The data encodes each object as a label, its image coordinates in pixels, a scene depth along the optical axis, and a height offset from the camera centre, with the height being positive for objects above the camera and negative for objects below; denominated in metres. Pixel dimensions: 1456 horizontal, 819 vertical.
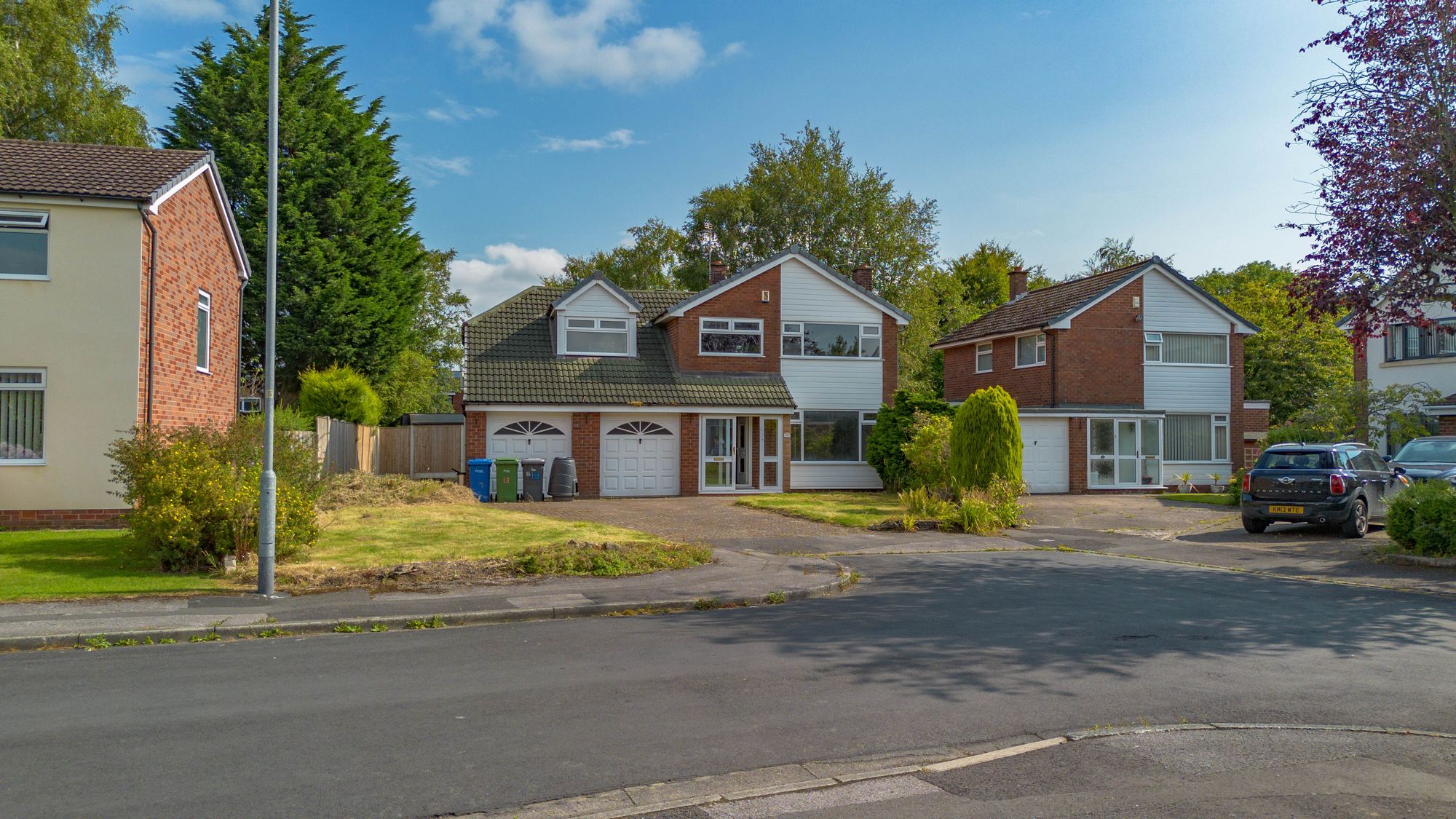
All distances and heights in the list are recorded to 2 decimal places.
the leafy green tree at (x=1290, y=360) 41.00 +3.31
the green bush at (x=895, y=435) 27.73 +0.04
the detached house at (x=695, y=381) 26.84 +1.60
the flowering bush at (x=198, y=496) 12.37 -0.81
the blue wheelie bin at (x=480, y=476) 24.94 -1.06
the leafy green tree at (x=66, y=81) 28.44 +10.77
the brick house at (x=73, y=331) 16.31 +1.75
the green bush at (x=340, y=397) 30.38 +1.14
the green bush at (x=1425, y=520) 14.62 -1.23
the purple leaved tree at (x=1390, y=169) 14.65 +4.15
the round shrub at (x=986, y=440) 21.47 -0.08
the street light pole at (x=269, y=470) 11.30 -0.43
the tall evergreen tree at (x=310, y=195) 34.75 +8.74
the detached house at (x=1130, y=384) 29.81 +1.73
